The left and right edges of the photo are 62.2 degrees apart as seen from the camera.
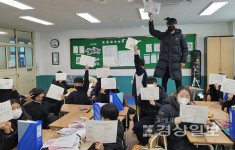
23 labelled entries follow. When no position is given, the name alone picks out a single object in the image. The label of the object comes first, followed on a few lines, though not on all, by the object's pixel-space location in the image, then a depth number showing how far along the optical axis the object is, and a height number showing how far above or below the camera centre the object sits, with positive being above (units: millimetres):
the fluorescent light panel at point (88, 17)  5527 +1561
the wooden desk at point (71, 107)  3474 -737
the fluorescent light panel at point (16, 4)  4203 +1458
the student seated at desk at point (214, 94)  4315 -611
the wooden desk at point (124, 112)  3160 -745
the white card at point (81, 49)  8352 +815
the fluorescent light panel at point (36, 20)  5770 +1553
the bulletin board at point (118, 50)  7820 +753
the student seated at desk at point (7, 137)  1896 -676
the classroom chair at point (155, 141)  2135 -844
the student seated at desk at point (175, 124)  2254 -660
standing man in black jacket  3223 +289
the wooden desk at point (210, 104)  3513 -689
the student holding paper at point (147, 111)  3258 -763
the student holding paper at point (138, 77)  3602 -183
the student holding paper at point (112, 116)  1952 -509
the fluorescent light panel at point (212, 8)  4702 +1551
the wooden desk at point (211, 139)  1994 -764
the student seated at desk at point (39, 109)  2973 -633
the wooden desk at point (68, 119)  2605 -754
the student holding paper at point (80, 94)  4043 -547
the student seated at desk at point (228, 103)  3021 -580
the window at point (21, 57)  7914 +480
